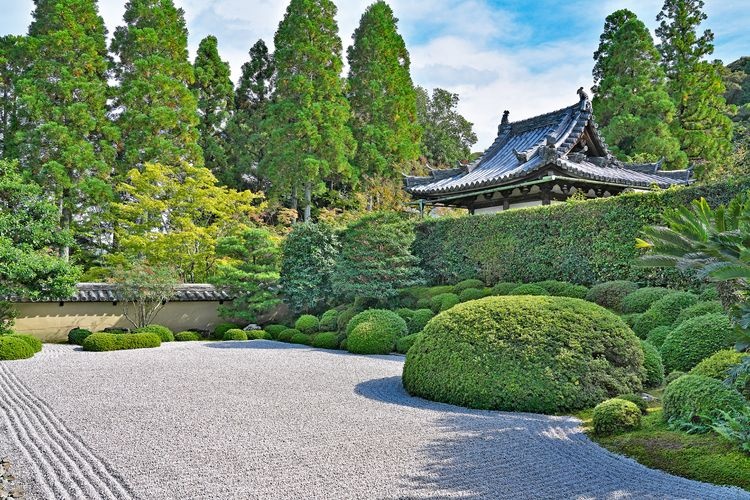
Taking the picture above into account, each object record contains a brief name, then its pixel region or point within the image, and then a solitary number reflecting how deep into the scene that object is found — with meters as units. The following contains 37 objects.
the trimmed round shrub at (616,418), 5.21
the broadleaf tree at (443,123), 34.78
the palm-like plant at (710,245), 4.34
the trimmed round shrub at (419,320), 12.98
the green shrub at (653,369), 6.89
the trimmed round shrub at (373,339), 12.08
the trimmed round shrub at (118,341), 13.69
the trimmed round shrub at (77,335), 15.88
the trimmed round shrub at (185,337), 17.03
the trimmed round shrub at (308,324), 16.02
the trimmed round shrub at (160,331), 15.99
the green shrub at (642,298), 9.97
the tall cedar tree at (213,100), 28.30
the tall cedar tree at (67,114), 20.28
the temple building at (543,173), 14.76
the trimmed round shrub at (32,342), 12.74
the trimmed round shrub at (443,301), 13.59
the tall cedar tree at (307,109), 24.39
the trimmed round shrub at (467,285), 14.57
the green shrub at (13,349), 11.62
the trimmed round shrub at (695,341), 6.79
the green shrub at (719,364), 5.41
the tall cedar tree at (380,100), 27.03
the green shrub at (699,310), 7.79
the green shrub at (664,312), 8.80
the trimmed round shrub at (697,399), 4.82
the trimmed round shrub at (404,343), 11.93
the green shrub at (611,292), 10.97
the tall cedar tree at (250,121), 28.31
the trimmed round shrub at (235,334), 16.52
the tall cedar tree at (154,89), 22.59
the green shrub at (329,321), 15.60
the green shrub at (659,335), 8.20
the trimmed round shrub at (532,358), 6.23
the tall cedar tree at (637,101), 23.48
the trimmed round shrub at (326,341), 14.03
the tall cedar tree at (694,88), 24.84
